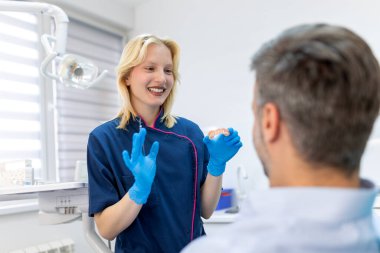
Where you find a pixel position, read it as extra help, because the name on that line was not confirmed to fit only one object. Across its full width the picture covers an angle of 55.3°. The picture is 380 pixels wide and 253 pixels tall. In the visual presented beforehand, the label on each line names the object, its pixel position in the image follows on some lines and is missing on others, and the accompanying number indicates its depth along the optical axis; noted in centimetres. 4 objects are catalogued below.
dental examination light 125
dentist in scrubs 107
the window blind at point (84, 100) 265
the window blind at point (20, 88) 225
